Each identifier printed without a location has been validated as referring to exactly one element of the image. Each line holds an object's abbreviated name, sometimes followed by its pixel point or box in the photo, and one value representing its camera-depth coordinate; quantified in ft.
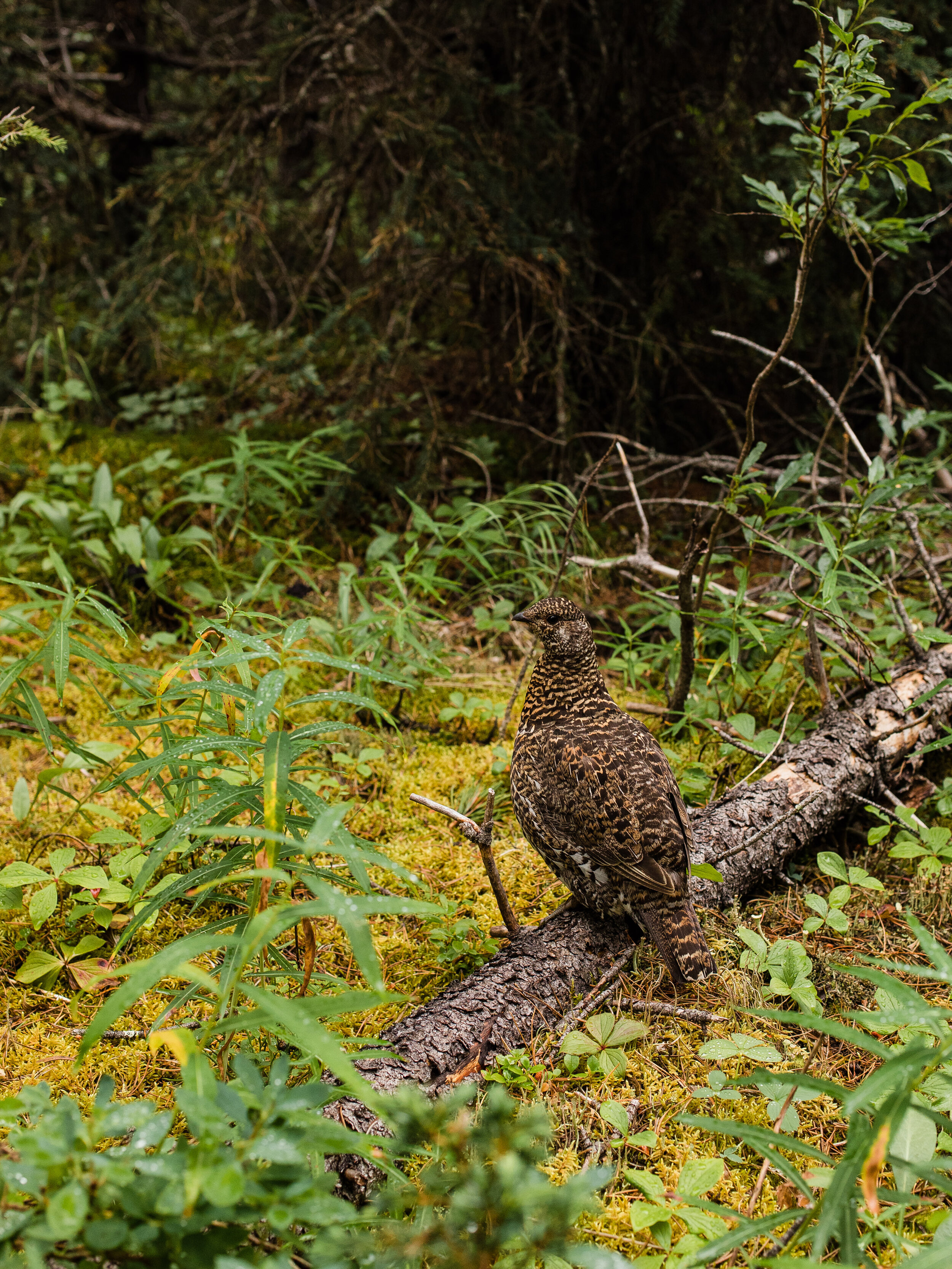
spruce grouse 9.40
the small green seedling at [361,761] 12.91
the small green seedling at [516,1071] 8.06
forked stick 8.70
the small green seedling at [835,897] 10.14
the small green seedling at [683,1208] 6.40
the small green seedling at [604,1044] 8.33
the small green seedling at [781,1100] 7.65
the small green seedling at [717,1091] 7.96
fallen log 8.03
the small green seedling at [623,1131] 7.56
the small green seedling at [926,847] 10.80
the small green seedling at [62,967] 9.29
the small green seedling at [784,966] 8.93
